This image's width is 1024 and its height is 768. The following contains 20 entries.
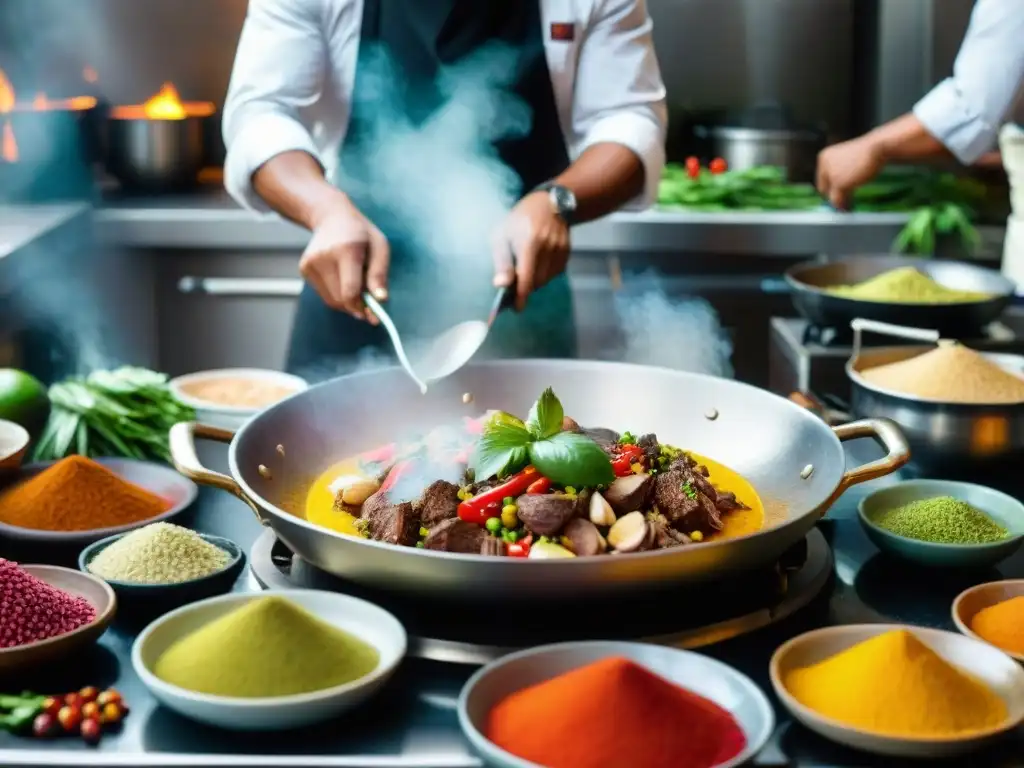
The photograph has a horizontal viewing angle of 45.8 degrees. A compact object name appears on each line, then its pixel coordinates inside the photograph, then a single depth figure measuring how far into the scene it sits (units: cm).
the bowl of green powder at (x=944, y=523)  139
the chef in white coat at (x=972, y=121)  289
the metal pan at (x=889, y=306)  237
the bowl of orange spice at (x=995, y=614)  120
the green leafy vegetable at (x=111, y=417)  183
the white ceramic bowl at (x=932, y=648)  101
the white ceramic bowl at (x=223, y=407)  194
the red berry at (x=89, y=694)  111
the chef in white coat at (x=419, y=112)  231
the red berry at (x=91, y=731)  107
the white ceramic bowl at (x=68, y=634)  114
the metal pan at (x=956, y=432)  171
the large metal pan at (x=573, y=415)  113
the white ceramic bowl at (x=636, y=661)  103
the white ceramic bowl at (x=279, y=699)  104
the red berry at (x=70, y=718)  108
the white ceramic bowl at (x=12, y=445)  161
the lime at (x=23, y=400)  176
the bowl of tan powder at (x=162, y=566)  130
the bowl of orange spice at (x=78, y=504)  147
